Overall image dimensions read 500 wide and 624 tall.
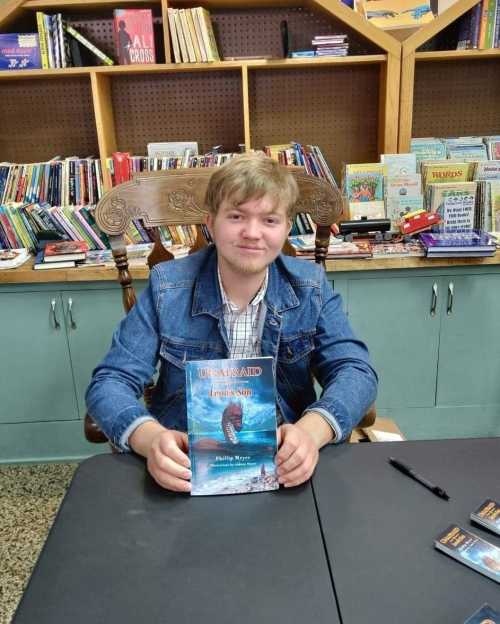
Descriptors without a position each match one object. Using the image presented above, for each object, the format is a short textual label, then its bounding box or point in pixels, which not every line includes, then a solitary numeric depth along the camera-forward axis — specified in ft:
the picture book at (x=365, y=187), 7.98
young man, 3.50
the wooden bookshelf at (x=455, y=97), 8.74
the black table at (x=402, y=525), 2.18
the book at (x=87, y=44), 7.83
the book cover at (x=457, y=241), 6.97
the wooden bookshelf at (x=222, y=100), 8.43
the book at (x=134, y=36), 7.64
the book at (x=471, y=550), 2.33
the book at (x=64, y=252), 7.20
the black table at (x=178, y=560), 2.17
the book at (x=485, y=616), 2.05
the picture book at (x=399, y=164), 7.94
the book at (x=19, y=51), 7.73
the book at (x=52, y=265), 7.11
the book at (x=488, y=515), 2.55
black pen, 2.80
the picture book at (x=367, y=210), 7.91
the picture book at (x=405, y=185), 7.89
